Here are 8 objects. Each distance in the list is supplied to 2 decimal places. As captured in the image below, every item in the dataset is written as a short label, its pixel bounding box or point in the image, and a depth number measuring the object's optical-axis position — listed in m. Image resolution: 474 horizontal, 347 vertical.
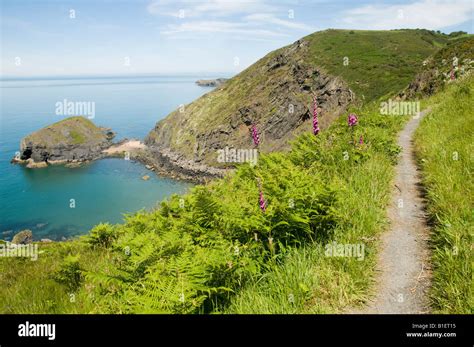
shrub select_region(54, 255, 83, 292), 6.70
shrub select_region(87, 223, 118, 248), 10.55
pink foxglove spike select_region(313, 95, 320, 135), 7.39
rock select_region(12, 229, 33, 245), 56.84
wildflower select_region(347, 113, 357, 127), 8.66
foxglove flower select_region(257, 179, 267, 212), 5.01
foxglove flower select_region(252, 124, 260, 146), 6.07
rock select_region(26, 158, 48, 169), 114.91
